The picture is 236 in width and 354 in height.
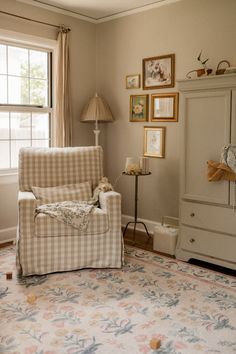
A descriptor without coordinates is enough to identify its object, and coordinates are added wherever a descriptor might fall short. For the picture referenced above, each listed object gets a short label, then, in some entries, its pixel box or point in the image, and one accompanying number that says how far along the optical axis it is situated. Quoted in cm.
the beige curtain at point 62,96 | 422
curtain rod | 377
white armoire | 309
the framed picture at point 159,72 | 400
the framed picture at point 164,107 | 399
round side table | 395
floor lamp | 431
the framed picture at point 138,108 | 428
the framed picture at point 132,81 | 433
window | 394
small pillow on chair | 336
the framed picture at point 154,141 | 415
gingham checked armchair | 298
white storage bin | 362
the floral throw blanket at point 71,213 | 302
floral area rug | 209
